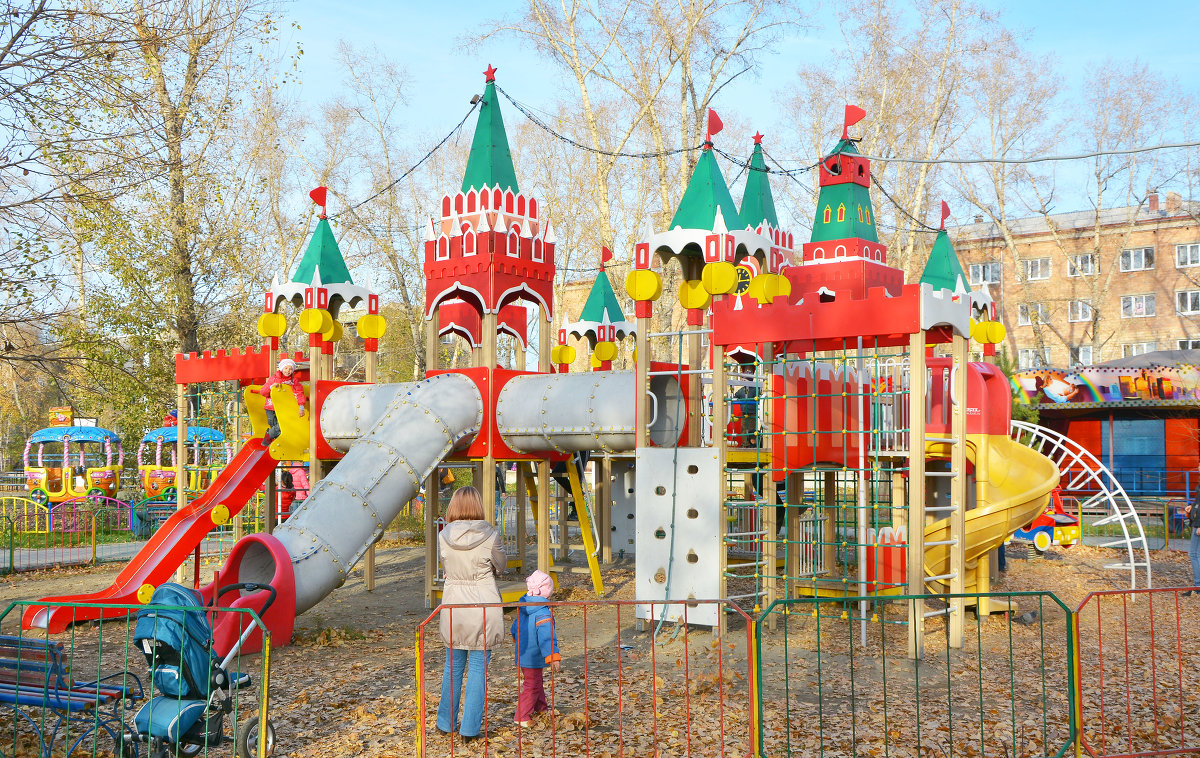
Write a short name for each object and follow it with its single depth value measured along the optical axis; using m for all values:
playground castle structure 9.44
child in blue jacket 6.44
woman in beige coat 6.13
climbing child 12.16
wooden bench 5.57
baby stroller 5.44
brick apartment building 35.41
